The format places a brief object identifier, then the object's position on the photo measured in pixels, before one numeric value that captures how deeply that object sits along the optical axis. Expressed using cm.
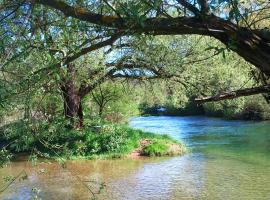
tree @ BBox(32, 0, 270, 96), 346
